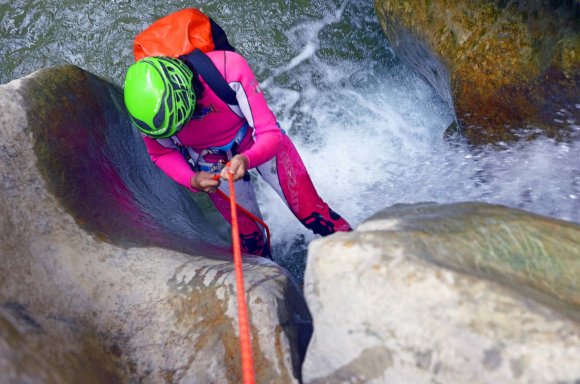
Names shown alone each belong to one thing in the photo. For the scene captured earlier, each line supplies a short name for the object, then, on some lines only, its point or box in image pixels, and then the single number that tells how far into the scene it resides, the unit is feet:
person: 9.77
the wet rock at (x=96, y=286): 7.80
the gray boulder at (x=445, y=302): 5.23
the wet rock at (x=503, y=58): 12.51
